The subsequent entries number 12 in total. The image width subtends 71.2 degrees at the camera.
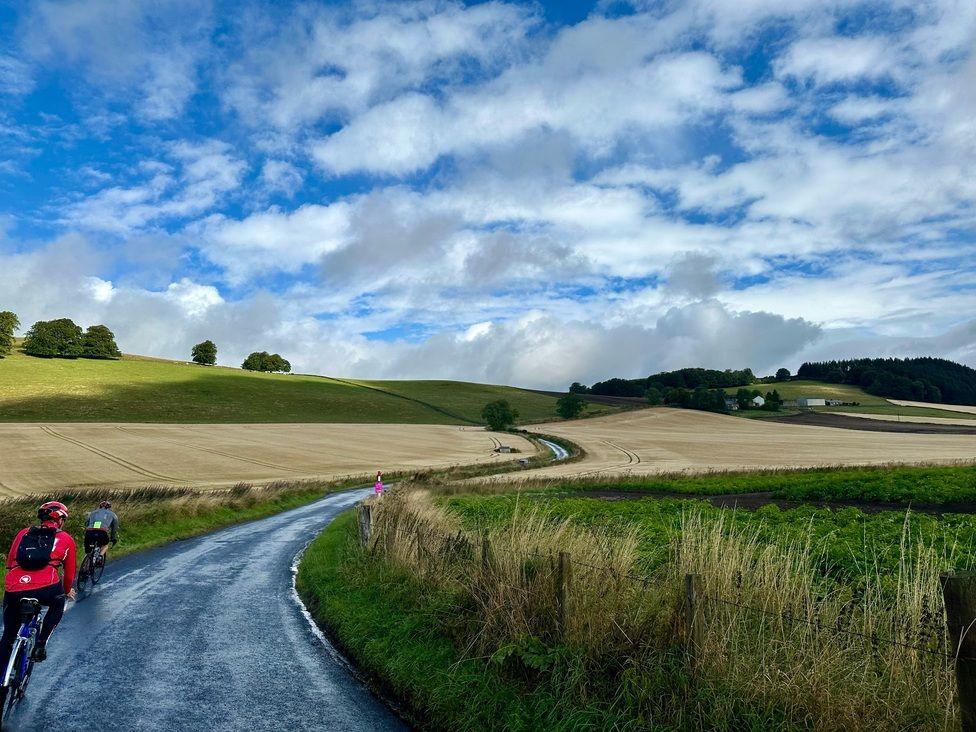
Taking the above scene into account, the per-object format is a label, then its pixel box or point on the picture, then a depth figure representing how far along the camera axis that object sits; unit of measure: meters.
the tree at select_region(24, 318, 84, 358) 122.31
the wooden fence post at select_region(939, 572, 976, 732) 4.82
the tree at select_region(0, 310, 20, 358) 113.88
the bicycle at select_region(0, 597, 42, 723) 7.83
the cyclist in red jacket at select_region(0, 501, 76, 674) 8.52
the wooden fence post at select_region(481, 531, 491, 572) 10.15
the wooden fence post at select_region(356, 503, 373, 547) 18.08
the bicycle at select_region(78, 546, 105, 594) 15.71
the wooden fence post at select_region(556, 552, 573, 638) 8.29
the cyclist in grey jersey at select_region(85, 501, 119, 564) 16.36
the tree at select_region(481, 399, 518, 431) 114.94
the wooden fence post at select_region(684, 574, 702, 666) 7.02
